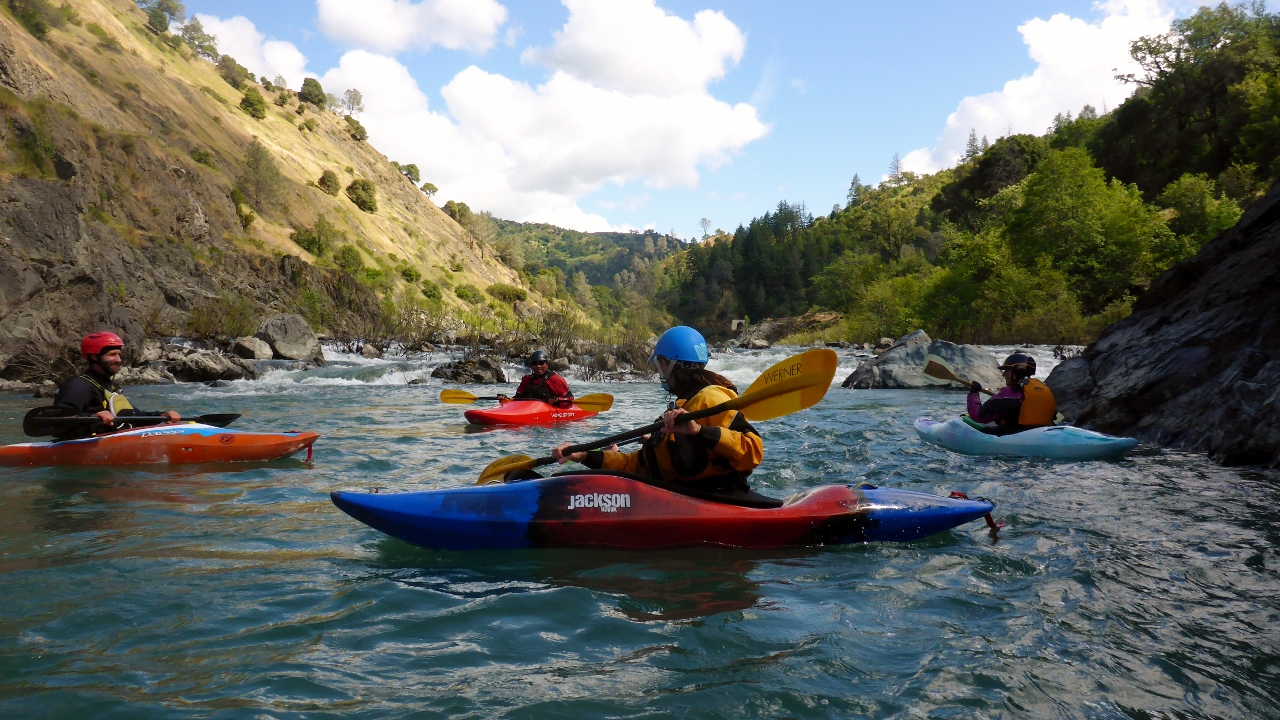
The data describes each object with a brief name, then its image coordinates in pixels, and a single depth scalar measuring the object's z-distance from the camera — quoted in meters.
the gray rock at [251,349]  18.53
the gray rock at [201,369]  15.37
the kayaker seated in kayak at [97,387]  6.20
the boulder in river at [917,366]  15.12
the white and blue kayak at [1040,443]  6.66
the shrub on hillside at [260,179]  36.59
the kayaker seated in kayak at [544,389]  10.18
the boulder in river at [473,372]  16.69
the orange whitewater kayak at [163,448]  6.23
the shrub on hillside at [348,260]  38.81
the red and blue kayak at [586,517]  3.85
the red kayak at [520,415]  9.56
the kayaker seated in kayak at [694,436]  3.81
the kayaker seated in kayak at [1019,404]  7.43
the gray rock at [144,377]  14.52
